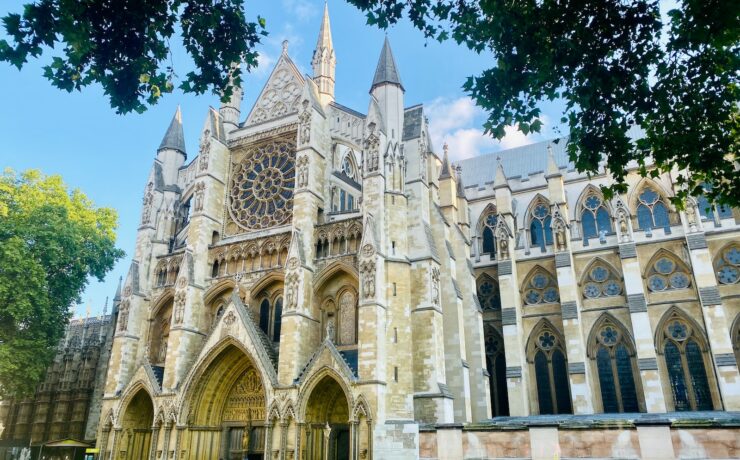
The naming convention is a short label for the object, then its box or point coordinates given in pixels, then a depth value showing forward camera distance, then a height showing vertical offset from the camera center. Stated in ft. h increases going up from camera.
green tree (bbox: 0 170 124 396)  80.53 +27.37
